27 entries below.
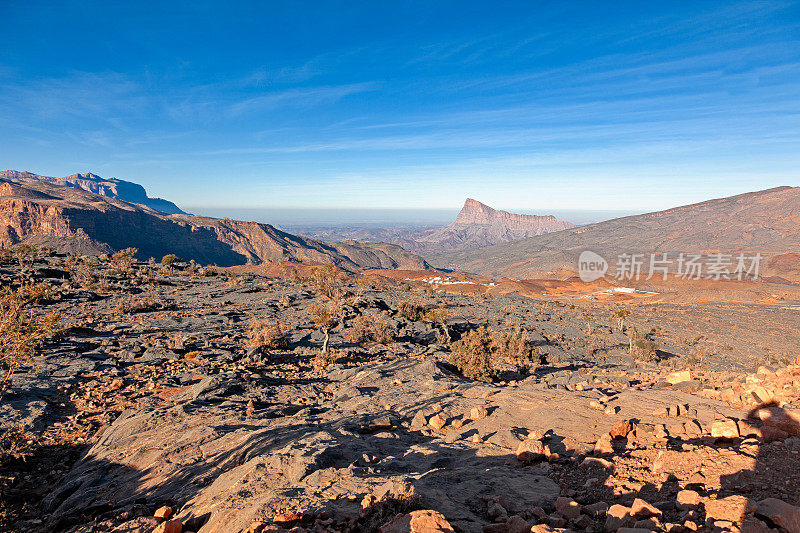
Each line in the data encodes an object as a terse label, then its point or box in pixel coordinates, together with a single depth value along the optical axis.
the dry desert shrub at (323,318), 15.49
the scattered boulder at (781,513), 2.84
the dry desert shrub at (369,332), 18.19
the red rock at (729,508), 3.22
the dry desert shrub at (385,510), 3.62
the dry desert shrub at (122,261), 36.63
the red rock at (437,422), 7.82
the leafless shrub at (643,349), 20.16
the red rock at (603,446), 5.46
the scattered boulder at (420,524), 3.21
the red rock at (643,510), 3.41
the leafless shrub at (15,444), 6.94
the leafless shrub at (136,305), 21.33
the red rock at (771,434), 5.04
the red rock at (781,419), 5.29
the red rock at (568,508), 3.86
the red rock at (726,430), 5.28
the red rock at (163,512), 4.53
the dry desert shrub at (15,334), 6.54
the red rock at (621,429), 6.06
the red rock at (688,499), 3.62
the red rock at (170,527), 3.92
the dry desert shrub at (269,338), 15.81
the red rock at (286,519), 3.72
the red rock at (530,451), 5.59
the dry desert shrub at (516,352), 16.36
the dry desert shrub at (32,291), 7.25
